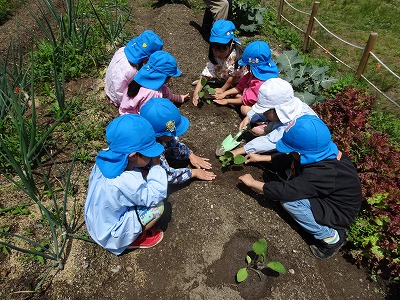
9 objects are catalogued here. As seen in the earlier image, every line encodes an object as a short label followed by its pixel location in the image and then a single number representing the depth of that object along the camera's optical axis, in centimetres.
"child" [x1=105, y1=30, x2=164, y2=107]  310
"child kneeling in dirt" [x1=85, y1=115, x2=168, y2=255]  180
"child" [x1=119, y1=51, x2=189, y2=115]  283
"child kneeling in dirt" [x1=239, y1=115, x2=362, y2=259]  217
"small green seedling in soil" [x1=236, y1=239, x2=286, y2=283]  208
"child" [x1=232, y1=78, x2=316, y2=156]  265
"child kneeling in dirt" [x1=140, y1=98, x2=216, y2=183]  218
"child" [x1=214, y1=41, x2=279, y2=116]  315
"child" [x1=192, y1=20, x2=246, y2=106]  349
